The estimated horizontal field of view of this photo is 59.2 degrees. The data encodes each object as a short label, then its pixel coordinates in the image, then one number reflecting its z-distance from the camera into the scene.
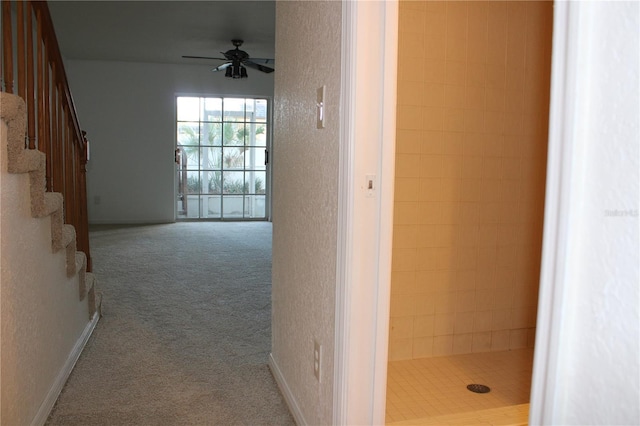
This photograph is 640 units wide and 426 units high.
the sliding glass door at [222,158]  8.20
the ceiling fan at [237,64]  5.84
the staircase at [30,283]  1.64
